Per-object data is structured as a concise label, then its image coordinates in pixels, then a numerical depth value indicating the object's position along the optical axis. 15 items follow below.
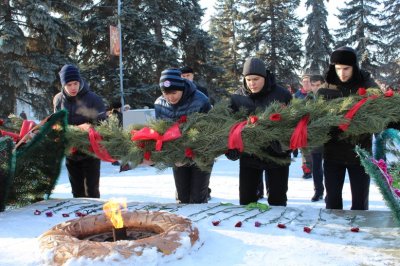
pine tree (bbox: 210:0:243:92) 27.48
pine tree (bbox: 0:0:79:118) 10.61
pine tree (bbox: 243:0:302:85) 26.19
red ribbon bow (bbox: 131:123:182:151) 2.79
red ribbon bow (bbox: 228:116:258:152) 2.68
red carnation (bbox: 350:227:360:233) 2.23
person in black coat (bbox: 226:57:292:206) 3.14
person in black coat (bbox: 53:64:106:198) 3.83
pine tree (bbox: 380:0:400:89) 23.81
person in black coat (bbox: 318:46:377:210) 3.00
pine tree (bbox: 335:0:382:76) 25.14
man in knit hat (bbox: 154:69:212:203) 3.28
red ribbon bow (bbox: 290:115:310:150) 2.68
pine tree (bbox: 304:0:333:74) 27.09
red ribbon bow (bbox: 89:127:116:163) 3.03
